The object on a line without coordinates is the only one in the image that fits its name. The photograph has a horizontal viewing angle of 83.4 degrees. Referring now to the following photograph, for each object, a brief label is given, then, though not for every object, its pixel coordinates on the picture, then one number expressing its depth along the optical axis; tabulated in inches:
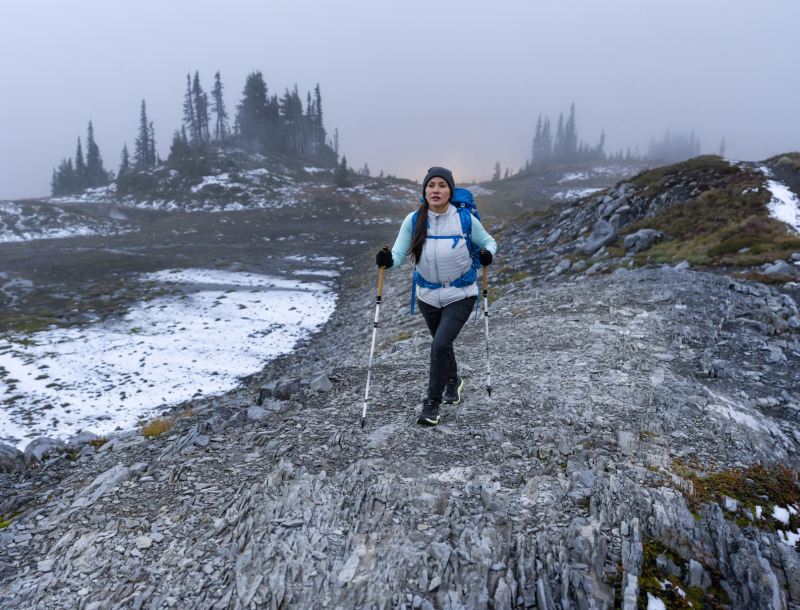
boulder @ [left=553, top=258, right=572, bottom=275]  743.1
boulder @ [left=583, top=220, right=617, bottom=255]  808.9
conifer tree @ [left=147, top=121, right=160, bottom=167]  4259.6
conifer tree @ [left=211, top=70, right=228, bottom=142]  4468.5
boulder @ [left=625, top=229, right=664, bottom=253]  743.7
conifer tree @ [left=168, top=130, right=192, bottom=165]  3686.0
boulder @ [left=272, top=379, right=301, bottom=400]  331.3
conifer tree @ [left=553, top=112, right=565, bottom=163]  7391.2
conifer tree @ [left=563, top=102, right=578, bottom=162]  7386.8
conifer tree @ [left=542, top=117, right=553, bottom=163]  7298.2
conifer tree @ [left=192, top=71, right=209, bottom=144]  4365.2
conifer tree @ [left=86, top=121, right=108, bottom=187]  4276.6
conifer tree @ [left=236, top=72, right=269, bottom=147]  4308.6
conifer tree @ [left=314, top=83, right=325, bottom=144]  4724.4
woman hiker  234.7
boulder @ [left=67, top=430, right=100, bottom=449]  317.7
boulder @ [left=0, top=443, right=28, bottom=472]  278.7
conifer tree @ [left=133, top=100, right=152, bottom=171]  4141.2
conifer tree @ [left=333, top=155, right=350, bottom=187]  3218.5
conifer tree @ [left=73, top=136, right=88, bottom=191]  4276.6
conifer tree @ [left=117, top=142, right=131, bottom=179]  4004.4
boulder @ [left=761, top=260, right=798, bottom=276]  514.0
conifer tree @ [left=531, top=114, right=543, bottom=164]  7327.8
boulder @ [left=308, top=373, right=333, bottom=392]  334.3
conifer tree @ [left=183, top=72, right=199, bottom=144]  4372.5
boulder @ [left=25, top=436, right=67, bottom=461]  299.6
